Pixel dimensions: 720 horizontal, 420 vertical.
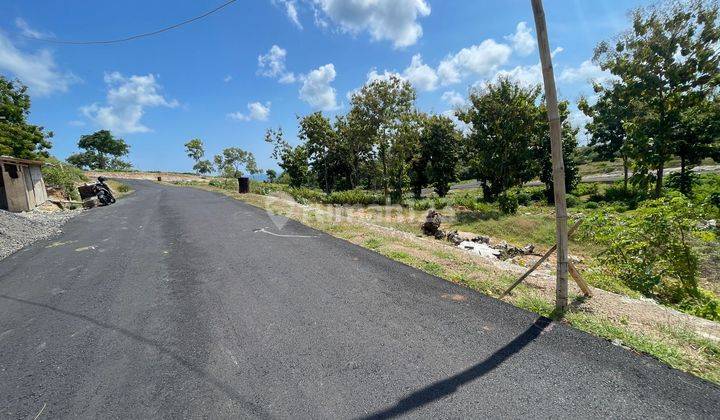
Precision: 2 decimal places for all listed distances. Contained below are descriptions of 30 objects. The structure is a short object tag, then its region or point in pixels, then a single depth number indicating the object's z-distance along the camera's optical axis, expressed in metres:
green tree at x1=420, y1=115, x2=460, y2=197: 26.39
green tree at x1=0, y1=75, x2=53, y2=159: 23.98
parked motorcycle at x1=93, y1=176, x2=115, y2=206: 16.84
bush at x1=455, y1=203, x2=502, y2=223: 14.80
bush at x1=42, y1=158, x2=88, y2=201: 17.64
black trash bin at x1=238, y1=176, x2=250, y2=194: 21.52
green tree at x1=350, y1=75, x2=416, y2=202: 21.14
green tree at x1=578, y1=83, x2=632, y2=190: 17.22
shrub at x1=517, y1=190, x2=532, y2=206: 22.72
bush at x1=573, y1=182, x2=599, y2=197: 25.09
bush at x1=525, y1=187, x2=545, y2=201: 24.41
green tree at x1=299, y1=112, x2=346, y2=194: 32.53
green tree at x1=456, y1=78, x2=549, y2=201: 15.85
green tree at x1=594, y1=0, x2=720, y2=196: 14.74
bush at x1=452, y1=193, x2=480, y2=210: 17.16
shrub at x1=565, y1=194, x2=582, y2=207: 21.64
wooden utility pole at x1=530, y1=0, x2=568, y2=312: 3.68
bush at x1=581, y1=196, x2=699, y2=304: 5.21
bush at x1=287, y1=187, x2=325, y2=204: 19.97
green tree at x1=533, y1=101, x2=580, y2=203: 20.85
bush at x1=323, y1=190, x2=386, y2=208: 20.59
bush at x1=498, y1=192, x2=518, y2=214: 15.62
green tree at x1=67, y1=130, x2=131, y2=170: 65.38
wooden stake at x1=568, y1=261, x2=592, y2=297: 4.25
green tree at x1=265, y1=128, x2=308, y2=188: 37.09
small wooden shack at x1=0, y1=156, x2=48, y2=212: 12.35
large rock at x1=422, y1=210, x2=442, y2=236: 11.85
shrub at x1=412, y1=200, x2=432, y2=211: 18.17
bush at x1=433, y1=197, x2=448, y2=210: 17.96
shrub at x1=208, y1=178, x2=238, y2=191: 27.49
